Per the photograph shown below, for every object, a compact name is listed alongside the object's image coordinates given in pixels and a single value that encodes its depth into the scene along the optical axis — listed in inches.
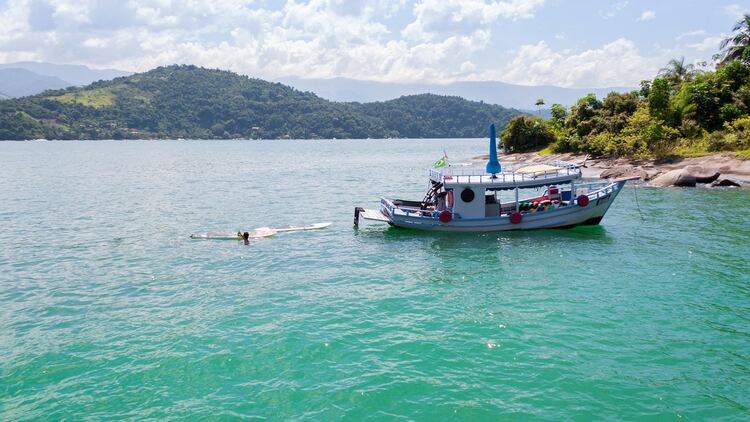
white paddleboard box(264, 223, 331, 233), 1459.2
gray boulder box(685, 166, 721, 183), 2148.1
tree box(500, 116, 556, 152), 3799.2
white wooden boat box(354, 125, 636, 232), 1371.8
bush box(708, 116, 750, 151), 2347.4
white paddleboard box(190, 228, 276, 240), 1362.9
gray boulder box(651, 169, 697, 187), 2159.2
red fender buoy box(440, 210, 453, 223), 1370.6
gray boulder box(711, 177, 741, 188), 2079.2
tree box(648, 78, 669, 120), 2691.9
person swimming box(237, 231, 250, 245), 1299.2
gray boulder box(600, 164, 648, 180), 2409.8
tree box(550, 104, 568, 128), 4019.7
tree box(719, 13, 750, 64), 3203.7
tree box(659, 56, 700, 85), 3432.6
